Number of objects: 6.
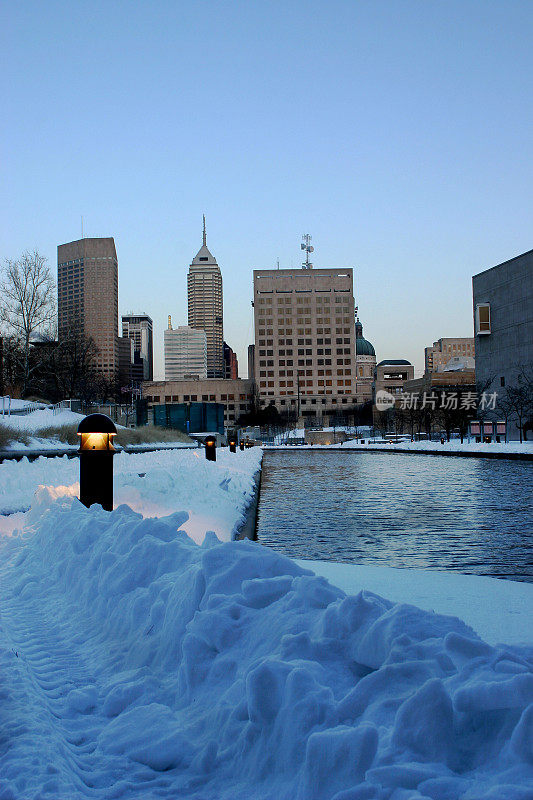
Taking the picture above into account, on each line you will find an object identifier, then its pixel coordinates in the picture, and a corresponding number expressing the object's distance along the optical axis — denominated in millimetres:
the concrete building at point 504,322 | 59625
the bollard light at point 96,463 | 8867
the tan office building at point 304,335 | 169875
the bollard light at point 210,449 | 20938
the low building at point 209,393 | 169875
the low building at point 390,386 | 189500
